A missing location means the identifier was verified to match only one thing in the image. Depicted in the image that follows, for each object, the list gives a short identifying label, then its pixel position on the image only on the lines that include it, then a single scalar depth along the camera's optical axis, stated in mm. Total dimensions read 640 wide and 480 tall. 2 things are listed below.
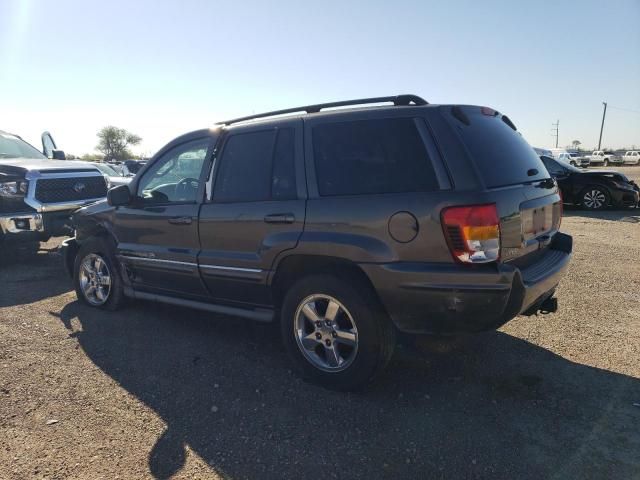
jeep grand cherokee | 2742
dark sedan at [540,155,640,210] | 12125
